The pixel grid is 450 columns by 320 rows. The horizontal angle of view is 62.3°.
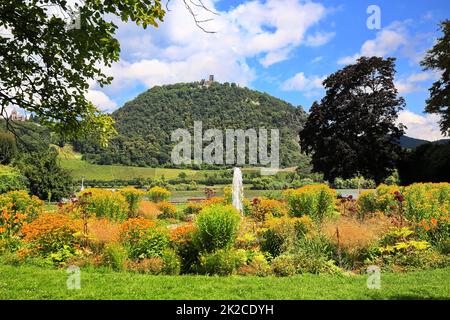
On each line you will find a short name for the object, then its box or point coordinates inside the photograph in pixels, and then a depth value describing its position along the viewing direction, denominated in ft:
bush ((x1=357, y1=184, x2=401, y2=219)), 40.05
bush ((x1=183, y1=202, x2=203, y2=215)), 60.76
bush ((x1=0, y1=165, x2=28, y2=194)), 70.54
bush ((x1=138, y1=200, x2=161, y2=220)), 50.00
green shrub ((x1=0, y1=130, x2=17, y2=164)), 81.69
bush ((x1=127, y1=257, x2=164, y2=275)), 22.40
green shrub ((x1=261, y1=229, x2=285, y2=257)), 26.62
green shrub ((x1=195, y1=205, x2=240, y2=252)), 23.36
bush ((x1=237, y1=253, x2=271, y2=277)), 22.07
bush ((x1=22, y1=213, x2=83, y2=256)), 25.20
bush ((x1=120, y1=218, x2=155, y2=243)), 25.21
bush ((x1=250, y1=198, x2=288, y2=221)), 40.16
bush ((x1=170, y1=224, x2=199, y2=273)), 23.57
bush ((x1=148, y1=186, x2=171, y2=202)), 67.26
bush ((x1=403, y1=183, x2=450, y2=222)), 30.63
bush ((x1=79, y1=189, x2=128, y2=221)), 39.96
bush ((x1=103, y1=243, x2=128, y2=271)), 22.47
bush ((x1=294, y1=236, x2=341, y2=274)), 22.51
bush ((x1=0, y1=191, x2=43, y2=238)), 30.76
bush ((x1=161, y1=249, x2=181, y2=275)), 22.27
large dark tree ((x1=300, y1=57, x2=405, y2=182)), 83.76
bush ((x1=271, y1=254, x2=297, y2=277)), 22.00
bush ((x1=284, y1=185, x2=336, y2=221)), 37.60
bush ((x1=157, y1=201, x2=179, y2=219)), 55.98
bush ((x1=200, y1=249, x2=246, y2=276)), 21.72
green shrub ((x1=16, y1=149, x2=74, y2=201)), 80.79
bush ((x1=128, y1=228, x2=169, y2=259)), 24.47
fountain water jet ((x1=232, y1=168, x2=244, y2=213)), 45.24
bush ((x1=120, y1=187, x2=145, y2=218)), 50.00
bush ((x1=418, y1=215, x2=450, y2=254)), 26.42
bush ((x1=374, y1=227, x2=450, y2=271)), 23.62
